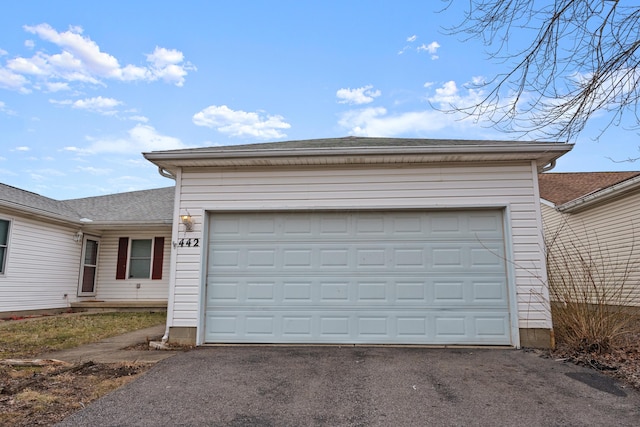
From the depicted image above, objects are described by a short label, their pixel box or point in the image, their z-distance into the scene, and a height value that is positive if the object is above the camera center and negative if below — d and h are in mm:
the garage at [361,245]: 5941 +439
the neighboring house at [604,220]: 9219 +1558
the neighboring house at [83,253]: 9797 +427
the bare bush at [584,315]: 5141 -574
